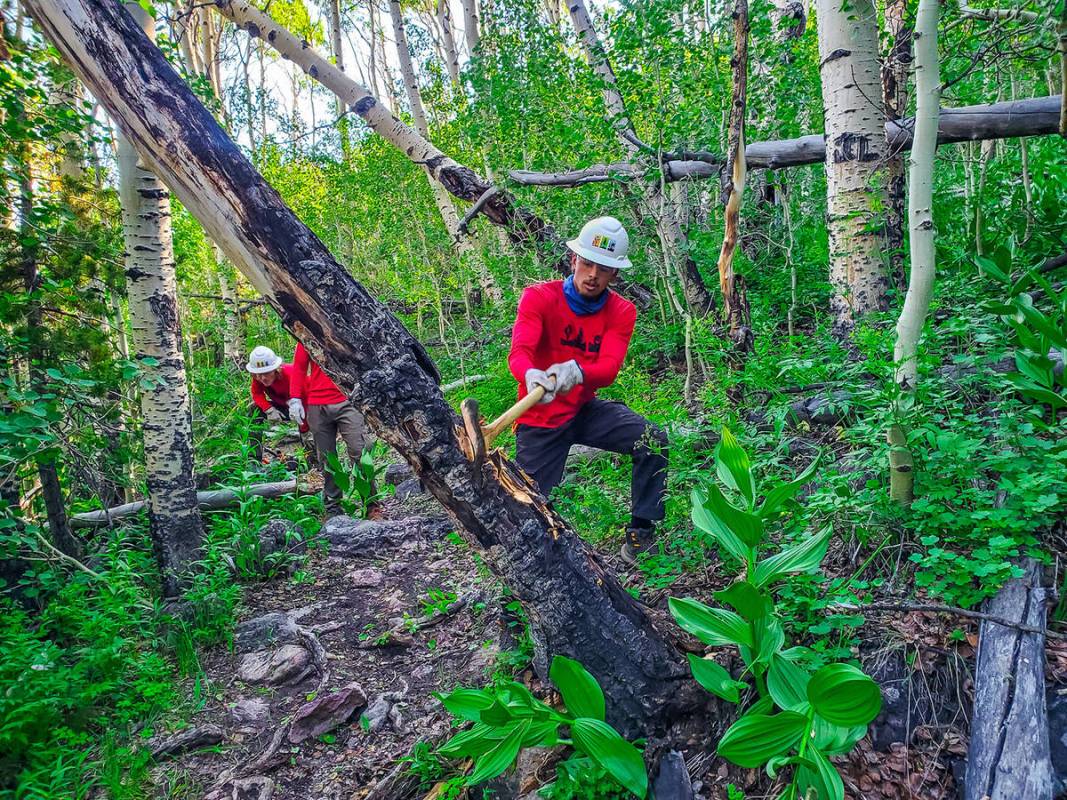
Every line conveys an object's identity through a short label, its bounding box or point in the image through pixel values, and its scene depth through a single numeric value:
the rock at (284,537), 4.74
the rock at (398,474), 6.39
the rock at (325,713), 2.84
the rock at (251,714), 2.98
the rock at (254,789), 2.53
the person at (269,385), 6.09
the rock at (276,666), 3.27
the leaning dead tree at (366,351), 2.20
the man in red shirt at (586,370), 3.42
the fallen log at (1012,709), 1.75
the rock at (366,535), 4.84
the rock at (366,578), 4.30
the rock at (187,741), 2.81
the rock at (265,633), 3.63
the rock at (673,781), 2.09
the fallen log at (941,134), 4.21
